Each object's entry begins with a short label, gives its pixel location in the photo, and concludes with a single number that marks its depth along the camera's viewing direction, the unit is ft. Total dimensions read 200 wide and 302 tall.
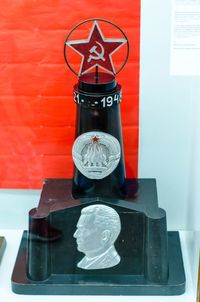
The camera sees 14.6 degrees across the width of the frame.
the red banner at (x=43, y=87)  4.08
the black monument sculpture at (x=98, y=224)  3.93
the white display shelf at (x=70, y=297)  4.08
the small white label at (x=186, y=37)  3.78
